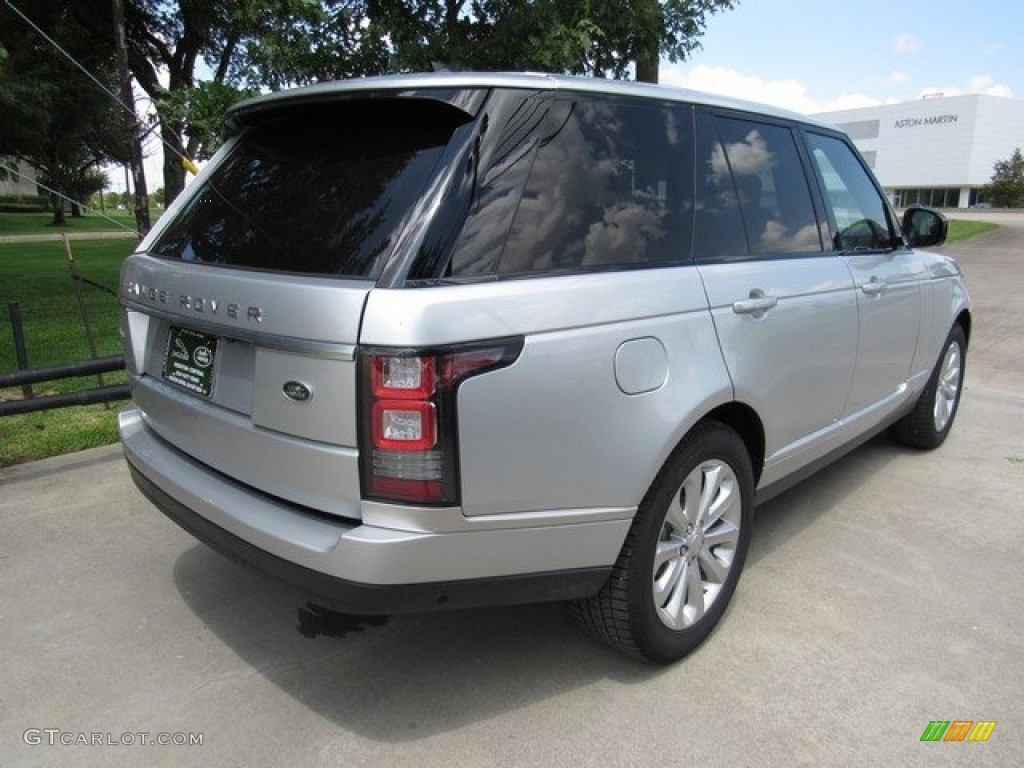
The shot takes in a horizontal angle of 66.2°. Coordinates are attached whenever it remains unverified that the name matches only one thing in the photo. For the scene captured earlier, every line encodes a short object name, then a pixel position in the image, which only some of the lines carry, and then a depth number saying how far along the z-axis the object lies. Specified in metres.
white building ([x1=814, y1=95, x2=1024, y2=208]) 84.19
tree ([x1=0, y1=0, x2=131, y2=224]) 13.26
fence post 5.13
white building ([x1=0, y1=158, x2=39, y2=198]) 61.74
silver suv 2.09
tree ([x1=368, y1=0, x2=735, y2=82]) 5.74
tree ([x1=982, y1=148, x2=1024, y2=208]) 71.44
